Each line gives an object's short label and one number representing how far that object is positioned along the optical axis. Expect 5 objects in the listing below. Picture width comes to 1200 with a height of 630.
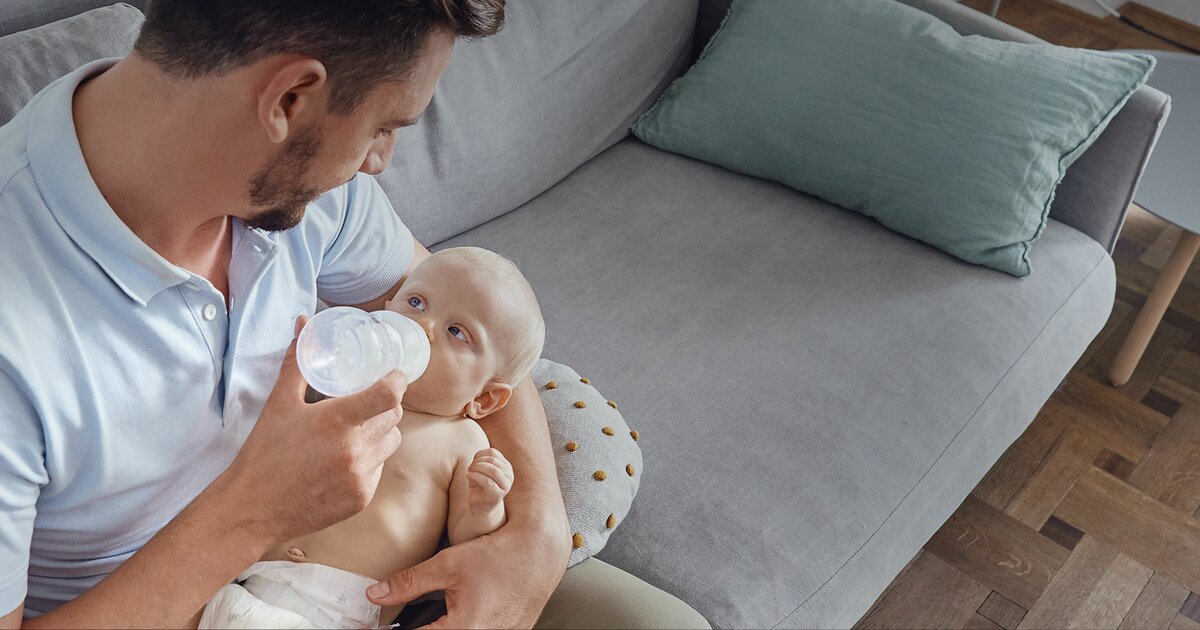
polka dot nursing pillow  1.32
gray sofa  1.47
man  0.90
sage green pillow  1.88
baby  1.11
